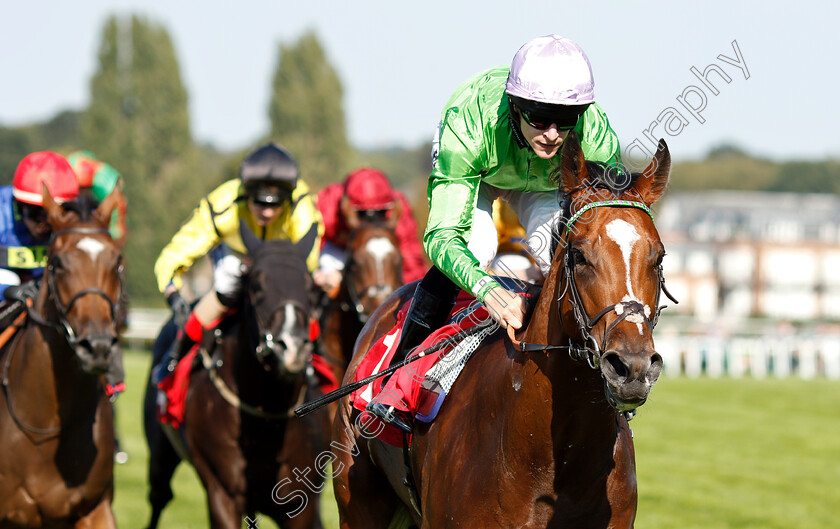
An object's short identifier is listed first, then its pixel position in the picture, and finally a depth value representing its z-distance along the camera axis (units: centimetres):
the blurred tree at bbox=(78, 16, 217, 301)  11569
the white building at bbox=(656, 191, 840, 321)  16662
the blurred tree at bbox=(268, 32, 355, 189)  12300
